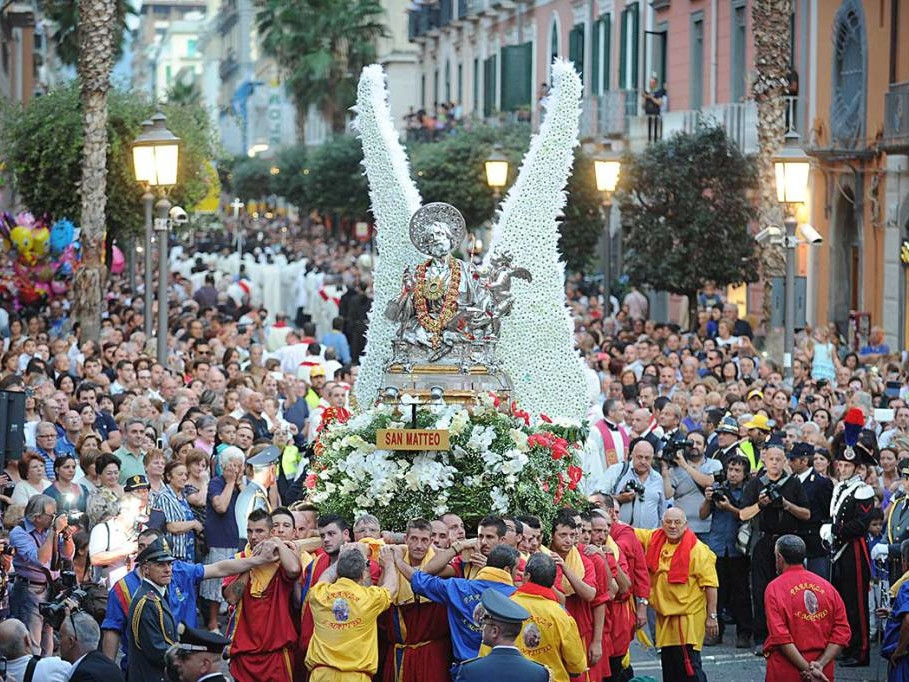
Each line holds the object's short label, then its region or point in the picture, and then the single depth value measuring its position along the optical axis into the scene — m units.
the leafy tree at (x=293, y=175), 67.93
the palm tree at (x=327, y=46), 66.26
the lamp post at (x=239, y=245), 43.19
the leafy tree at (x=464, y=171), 40.31
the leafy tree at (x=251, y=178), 81.62
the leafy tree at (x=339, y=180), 58.06
